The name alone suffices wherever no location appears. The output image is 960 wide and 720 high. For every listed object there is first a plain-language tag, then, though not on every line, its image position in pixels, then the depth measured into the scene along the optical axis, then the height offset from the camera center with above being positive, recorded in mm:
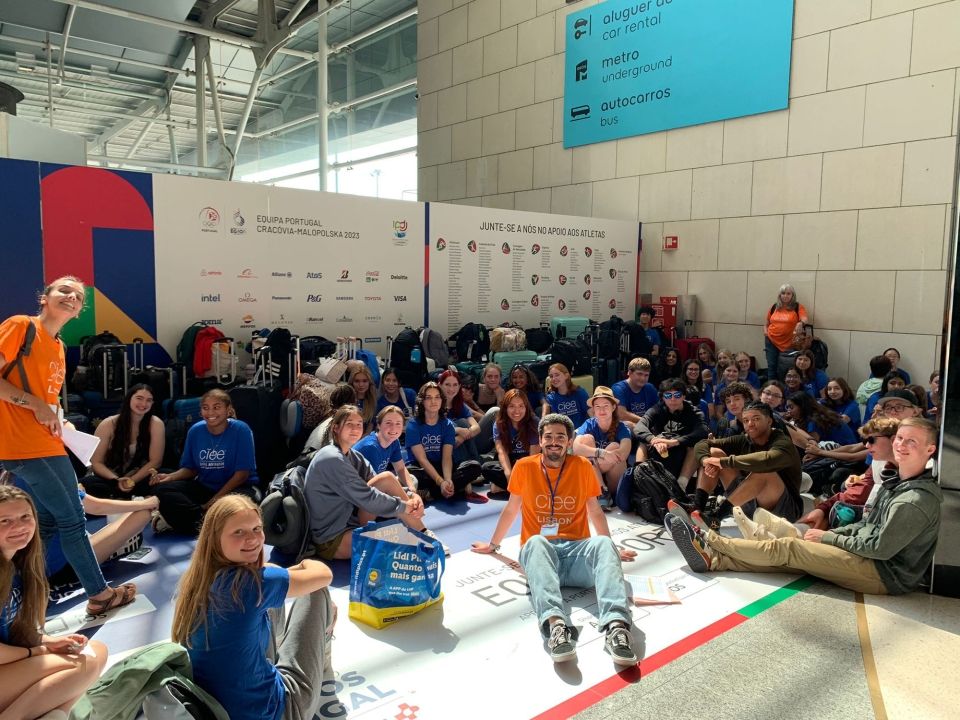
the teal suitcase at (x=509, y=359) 9117 -905
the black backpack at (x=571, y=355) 9328 -865
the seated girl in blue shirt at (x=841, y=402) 6824 -1077
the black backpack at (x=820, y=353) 9602 -815
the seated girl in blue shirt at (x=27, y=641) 2389 -1270
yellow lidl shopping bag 3549 -1480
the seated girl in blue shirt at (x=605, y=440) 5500 -1199
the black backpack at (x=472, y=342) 9414 -721
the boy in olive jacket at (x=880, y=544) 3812 -1455
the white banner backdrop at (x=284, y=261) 7371 +311
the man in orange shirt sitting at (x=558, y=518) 3660 -1310
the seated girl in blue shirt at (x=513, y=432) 5945 -1228
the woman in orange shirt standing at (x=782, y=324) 9914 -429
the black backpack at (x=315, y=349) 7539 -665
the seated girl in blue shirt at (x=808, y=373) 8109 -939
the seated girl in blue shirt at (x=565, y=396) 6566 -1008
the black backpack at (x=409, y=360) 8211 -844
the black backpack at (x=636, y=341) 10531 -747
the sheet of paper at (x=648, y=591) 3859 -1708
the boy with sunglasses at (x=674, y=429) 5602 -1124
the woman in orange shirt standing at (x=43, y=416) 3229 -620
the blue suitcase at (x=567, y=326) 10508 -535
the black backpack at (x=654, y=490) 5211 -1492
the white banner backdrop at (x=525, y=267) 9844 +372
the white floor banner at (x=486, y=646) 2920 -1730
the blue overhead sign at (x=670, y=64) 10214 +3669
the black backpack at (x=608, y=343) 10391 -774
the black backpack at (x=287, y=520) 4160 -1397
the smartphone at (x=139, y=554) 4457 -1734
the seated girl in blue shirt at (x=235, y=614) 2217 -1055
